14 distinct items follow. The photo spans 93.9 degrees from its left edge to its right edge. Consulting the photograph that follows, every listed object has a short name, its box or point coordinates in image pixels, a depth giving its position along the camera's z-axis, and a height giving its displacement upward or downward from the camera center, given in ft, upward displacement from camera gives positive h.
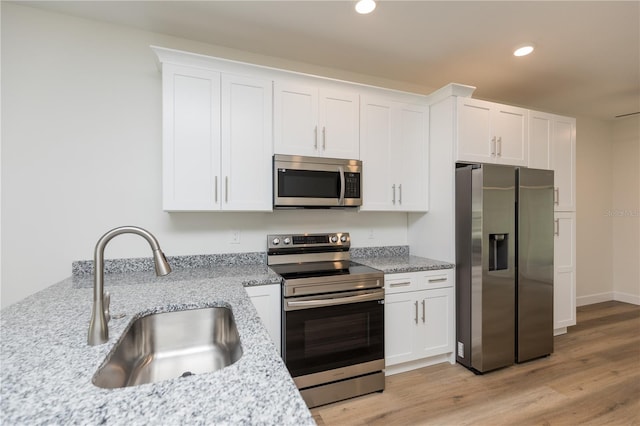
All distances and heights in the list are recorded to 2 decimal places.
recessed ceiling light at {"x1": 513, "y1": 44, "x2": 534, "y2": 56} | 8.14 +4.49
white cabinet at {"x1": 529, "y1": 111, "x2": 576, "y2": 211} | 9.87 +2.08
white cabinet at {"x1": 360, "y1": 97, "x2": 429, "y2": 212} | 8.68 +1.71
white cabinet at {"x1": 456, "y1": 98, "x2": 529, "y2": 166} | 8.73 +2.39
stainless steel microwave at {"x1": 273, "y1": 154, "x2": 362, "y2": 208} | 7.61 +0.77
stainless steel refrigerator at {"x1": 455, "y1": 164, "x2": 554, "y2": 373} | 8.04 -1.53
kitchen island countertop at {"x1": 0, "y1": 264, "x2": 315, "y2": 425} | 2.00 -1.38
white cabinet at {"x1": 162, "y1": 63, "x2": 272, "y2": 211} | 6.91 +1.72
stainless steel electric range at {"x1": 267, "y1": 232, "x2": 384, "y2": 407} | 6.62 -2.78
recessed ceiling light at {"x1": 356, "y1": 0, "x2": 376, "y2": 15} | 6.40 +4.49
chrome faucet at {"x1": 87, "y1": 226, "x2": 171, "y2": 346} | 3.10 -0.72
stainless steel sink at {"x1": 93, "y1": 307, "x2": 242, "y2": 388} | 3.75 -1.87
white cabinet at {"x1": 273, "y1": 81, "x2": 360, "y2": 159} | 7.75 +2.44
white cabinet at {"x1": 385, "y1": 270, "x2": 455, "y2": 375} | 7.92 -2.98
